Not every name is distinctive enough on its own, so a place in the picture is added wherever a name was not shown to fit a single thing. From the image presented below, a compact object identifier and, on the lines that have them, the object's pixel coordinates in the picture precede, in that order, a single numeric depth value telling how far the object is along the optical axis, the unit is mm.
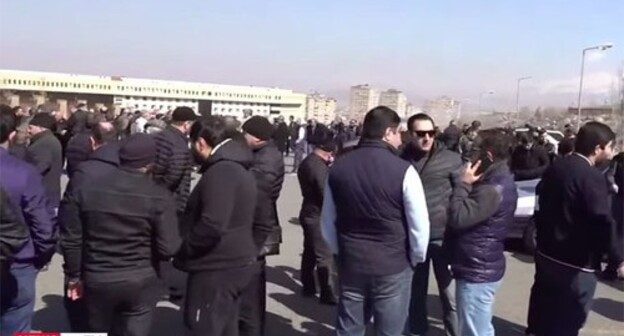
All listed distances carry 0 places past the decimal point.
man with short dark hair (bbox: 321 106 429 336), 3924
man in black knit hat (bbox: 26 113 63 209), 6742
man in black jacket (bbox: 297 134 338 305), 6234
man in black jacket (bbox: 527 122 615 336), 4180
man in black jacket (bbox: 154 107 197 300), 5617
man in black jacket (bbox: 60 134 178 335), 3697
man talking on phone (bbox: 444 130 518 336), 4176
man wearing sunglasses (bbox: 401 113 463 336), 5078
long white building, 85438
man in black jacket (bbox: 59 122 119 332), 4089
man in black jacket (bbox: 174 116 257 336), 3867
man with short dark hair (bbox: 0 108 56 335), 3674
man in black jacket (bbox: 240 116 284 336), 4746
